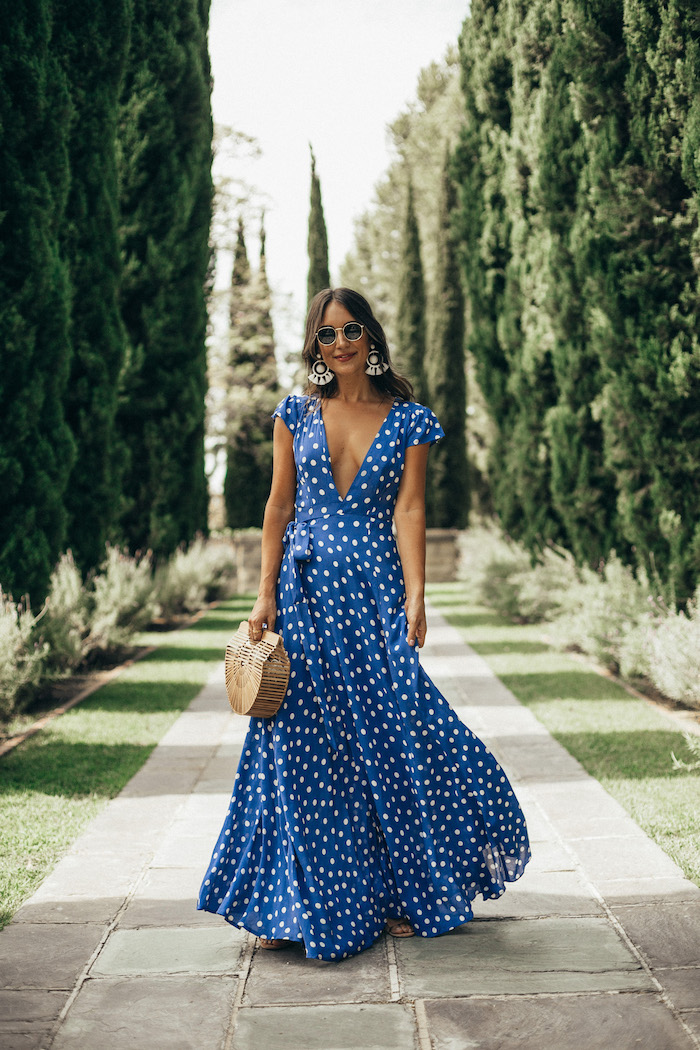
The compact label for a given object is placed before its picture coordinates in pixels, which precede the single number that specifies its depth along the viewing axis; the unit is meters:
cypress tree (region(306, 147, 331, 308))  23.62
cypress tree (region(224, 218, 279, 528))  25.03
